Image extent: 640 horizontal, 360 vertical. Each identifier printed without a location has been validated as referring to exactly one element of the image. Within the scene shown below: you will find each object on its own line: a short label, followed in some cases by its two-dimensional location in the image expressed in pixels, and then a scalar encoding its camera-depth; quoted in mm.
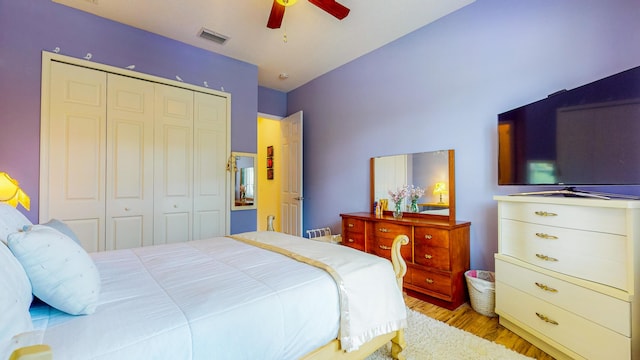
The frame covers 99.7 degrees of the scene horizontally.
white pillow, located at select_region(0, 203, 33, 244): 1013
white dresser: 1363
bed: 824
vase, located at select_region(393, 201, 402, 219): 3020
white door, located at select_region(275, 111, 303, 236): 4305
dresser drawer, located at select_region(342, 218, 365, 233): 3068
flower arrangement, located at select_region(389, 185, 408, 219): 3031
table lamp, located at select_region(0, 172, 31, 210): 1815
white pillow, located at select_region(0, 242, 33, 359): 679
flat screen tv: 1469
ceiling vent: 3012
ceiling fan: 2082
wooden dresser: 2363
